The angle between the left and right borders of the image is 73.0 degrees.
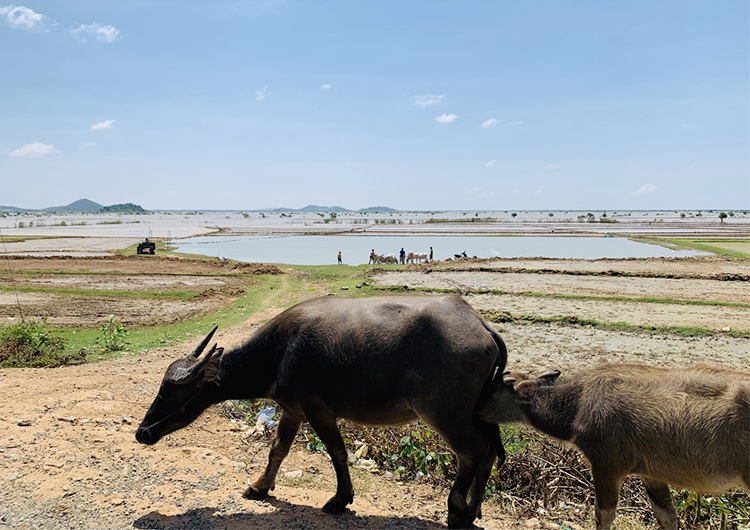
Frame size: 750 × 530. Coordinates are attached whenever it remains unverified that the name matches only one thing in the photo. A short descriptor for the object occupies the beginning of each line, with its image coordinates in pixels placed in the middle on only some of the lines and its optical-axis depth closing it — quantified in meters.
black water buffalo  4.18
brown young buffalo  3.65
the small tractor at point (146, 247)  34.25
